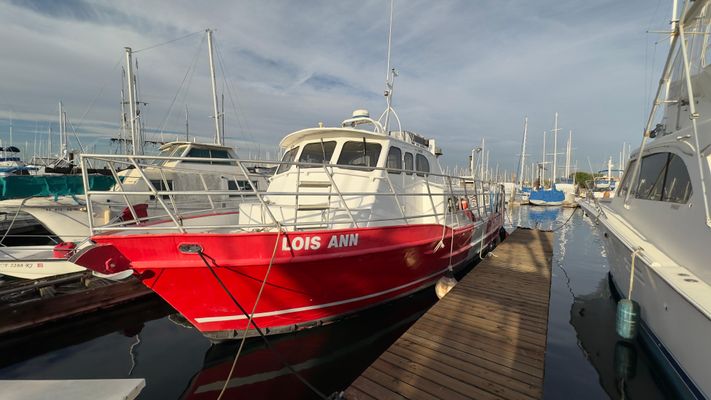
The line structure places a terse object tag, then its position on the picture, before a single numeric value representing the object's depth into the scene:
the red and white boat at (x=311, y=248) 3.79
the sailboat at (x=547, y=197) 32.44
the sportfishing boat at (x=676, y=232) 3.25
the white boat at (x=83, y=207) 6.45
